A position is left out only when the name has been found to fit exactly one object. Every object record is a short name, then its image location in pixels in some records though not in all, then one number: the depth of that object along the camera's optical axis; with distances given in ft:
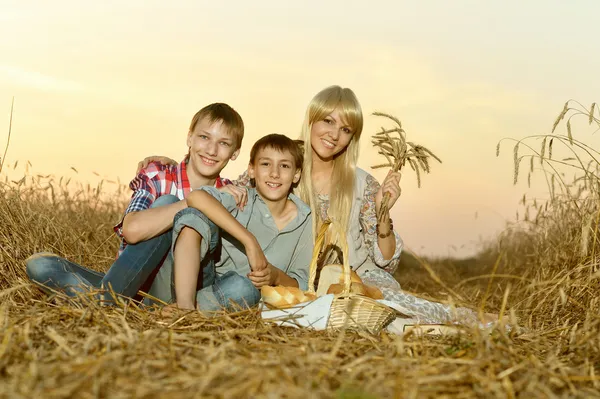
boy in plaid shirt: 10.64
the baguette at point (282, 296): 9.50
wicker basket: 9.06
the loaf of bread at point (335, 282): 10.46
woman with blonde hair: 12.63
